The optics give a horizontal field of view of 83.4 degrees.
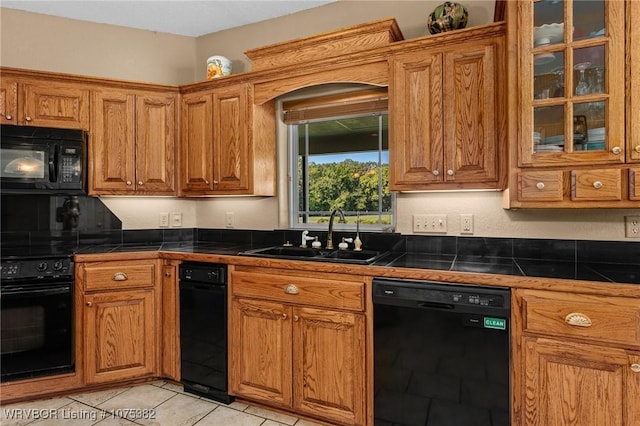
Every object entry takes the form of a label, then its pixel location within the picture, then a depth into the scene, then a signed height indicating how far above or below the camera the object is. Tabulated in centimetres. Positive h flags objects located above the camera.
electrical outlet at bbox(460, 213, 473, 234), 223 -8
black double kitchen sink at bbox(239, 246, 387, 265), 208 -27
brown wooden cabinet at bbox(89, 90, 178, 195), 271 +54
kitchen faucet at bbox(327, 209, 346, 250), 249 -18
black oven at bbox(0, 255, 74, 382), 223 -66
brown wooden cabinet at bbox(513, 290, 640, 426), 145 -63
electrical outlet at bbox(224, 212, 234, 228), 308 -6
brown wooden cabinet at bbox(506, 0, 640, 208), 161 +51
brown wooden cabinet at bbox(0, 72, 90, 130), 249 +79
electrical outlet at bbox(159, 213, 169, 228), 314 -7
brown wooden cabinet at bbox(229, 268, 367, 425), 193 -81
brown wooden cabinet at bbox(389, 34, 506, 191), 193 +53
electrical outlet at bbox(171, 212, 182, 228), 318 -6
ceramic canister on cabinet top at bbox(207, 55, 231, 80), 283 +115
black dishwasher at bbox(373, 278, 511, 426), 162 -68
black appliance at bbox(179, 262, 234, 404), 228 -76
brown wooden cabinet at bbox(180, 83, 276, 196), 262 +52
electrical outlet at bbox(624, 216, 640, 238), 190 -8
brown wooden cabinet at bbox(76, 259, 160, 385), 238 -72
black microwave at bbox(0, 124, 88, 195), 243 +37
